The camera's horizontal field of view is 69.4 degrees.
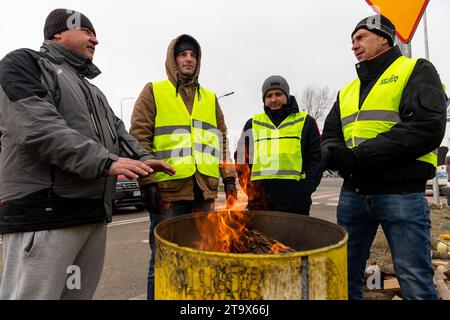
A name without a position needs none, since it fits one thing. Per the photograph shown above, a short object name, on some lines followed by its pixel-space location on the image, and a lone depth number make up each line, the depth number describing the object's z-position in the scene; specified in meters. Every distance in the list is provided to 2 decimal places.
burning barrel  1.20
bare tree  44.41
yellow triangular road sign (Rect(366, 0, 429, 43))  2.92
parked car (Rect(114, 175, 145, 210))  9.03
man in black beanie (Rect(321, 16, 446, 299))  1.89
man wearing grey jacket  1.52
